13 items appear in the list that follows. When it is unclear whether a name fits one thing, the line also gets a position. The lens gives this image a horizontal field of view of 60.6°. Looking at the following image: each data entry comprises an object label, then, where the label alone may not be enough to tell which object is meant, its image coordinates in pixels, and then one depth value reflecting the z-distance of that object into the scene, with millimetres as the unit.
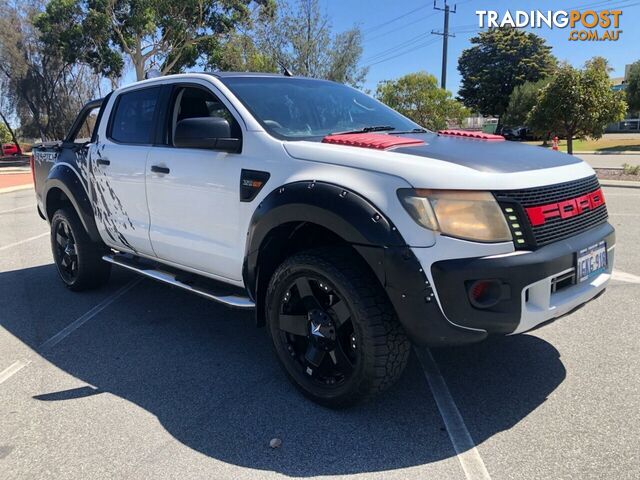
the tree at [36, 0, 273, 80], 25531
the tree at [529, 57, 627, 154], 15883
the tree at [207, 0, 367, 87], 19969
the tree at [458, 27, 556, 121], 53872
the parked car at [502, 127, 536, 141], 45656
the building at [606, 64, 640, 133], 58291
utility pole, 31988
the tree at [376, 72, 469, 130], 19641
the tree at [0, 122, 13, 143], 55000
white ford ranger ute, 2506
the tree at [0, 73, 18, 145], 33844
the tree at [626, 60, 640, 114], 38625
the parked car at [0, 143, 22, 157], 39562
